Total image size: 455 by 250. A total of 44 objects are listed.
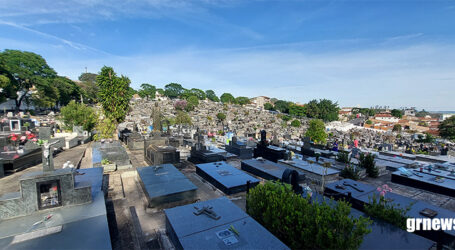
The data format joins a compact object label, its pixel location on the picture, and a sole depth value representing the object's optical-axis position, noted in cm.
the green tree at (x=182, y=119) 3697
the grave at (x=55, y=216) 465
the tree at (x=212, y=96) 13362
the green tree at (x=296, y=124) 6219
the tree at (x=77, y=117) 2433
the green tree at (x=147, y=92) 10602
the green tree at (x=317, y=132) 2516
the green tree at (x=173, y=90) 12404
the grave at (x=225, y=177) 943
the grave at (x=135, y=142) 1889
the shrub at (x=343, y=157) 1441
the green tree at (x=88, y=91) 6772
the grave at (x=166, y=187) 780
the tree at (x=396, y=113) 11328
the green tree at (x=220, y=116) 5906
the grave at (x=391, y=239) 501
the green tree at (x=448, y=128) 4722
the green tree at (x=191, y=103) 6978
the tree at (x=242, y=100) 12375
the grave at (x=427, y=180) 992
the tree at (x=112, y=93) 2145
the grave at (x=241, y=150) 1756
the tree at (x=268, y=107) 12081
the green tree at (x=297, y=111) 9006
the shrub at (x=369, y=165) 1273
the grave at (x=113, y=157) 1241
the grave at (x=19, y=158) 1130
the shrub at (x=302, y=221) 440
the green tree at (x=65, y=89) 5097
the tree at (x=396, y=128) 6888
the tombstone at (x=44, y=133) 1115
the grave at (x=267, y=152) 1543
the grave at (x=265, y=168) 1118
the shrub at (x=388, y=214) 592
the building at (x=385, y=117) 10682
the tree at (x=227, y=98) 12958
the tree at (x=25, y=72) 3949
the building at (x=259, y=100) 16050
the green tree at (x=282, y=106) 10598
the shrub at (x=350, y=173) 1189
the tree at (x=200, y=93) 11915
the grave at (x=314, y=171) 1142
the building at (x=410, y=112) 16800
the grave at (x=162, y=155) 1323
